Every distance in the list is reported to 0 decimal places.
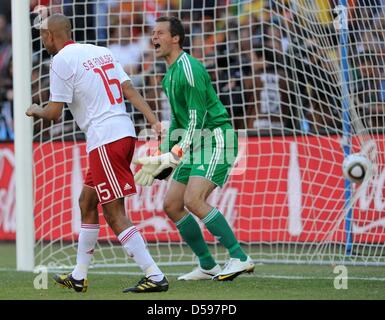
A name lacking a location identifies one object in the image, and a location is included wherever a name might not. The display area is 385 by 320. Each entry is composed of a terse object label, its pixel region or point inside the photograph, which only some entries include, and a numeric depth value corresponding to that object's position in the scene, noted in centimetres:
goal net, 2027
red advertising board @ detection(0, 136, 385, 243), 2225
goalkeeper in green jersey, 1634
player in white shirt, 1474
